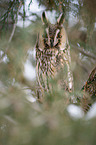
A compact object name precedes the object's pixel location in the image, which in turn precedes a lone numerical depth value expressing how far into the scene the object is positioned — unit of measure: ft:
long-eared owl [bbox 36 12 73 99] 26.38
